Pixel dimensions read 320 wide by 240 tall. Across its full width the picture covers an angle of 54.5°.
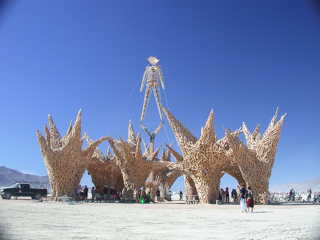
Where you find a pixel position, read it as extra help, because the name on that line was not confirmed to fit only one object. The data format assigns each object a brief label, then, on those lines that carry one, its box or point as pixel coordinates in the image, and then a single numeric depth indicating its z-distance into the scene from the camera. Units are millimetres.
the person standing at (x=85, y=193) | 21236
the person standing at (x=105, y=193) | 23141
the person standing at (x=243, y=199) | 11656
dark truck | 20469
